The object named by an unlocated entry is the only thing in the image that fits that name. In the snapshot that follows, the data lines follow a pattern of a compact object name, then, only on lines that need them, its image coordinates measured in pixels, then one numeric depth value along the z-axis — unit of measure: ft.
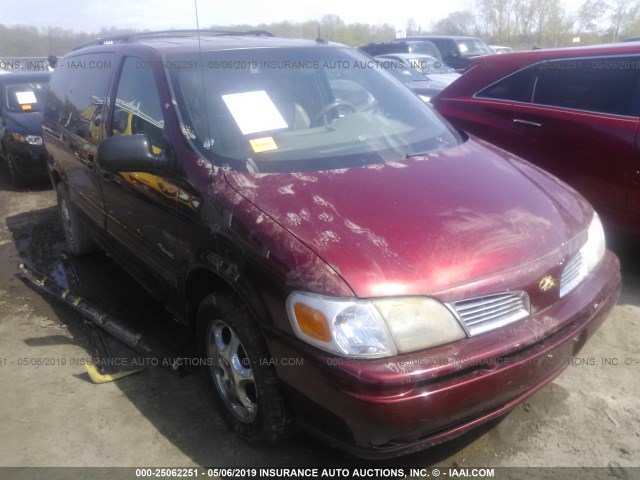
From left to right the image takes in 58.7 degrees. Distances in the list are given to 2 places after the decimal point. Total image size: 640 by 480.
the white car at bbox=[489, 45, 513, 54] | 66.73
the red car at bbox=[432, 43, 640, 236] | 12.84
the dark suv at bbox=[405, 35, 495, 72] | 59.36
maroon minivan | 6.55
